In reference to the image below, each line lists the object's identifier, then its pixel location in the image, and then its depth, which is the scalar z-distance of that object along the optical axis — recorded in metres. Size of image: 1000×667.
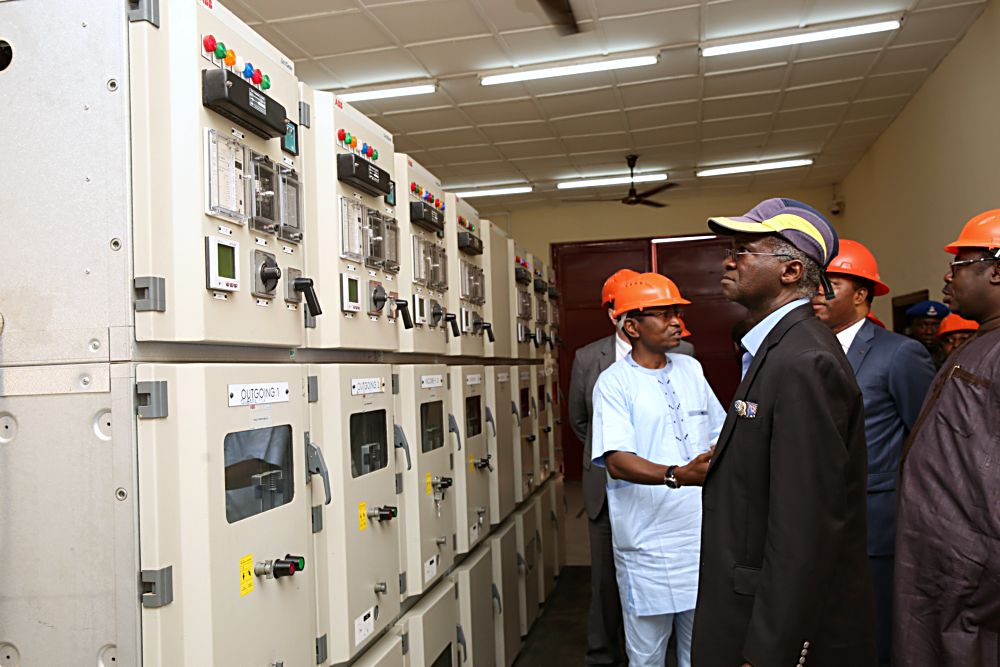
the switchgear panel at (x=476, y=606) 3.23
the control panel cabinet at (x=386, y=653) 2.33
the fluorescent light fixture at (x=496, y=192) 9.80
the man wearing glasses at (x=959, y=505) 2.03
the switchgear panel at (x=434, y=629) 2.65
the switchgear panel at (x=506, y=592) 3.80
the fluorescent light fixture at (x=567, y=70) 5.88
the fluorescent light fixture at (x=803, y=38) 5.39
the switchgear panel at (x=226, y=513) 1.48
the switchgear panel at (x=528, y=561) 4.34
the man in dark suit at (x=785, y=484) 1.55
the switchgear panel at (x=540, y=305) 5.32
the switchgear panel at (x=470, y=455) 3.28
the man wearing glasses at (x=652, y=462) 2.71
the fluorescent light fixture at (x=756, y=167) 8.98
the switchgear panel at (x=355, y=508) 2.09
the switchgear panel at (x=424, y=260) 2.76
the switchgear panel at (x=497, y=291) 3.99
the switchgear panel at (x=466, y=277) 3.38
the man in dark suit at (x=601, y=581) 3.55
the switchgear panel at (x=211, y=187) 1.50
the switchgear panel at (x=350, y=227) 2.14
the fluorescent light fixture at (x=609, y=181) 9.37
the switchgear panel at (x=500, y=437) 3.83
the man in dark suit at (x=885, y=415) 2.58
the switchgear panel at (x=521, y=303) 4.64
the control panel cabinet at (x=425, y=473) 2.66
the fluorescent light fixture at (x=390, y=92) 6.23
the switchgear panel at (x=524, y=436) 4.45
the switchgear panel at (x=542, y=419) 5.08
